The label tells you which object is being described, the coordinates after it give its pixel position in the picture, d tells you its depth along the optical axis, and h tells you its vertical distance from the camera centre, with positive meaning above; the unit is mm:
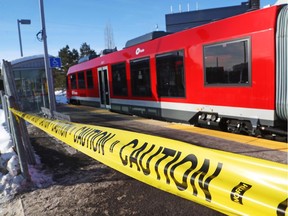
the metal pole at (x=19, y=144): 3924 -855
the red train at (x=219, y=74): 5504 +61
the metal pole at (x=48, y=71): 10842 +565
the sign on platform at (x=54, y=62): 12537 +1041
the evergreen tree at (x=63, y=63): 48094 +3782
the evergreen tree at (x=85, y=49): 57500 +7103
